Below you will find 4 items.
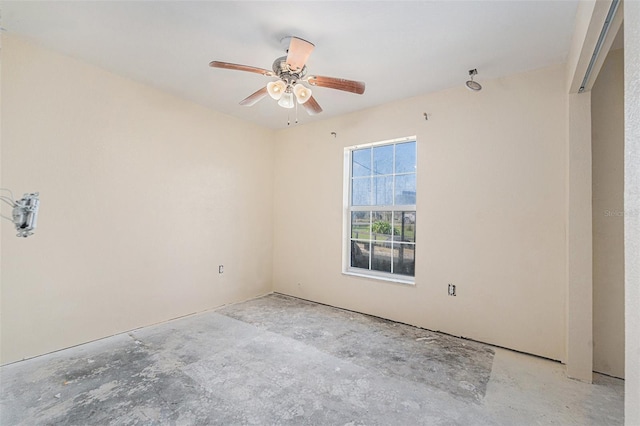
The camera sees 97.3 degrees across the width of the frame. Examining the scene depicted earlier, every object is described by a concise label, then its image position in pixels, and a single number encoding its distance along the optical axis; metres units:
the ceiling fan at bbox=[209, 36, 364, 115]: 2.12
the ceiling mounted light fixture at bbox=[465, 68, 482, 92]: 2.67
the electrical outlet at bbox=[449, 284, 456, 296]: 3.07
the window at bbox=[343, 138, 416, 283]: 3.55
